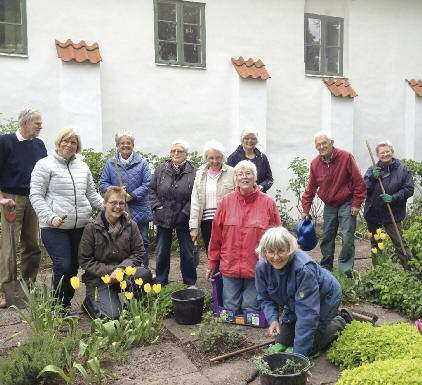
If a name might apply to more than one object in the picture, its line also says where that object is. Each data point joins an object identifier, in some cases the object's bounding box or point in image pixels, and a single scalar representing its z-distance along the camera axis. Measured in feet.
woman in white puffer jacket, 15.70
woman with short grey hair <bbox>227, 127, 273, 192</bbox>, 19.86
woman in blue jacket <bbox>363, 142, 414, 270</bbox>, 20.22
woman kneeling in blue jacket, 12.55
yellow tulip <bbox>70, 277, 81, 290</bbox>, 13.46
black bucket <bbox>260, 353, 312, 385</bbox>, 10.99
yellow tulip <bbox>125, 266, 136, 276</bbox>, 14.20
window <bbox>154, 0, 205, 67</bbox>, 31.19
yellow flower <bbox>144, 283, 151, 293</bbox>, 14.12
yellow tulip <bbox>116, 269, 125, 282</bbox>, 13.88
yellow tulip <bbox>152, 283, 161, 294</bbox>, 14.30
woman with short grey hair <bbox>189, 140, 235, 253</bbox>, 17.98
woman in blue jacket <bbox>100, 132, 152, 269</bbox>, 19.13
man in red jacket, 19.79
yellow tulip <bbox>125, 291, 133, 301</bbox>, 13.96
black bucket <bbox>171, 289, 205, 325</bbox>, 15.79
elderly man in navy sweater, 16.66
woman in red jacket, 16.17
